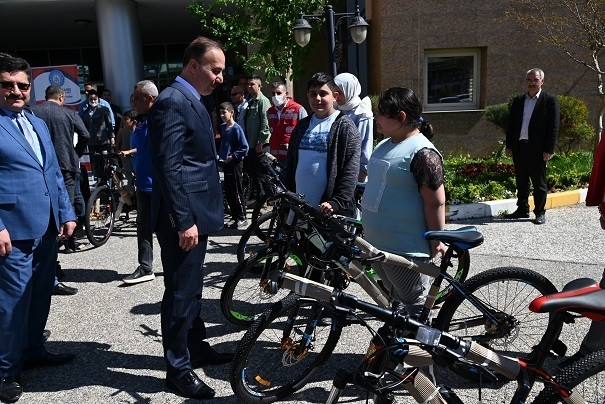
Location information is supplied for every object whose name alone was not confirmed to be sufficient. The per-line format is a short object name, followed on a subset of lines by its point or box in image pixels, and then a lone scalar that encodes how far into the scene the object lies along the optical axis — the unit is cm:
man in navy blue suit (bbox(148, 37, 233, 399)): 283
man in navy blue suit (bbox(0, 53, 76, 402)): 304
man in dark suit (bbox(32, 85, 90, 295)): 560
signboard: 961
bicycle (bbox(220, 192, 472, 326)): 361
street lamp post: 895
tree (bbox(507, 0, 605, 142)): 1107
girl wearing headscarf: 438
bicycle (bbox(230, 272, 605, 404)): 195
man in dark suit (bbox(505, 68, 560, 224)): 654
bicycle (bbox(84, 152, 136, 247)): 675
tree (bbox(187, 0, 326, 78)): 1034
